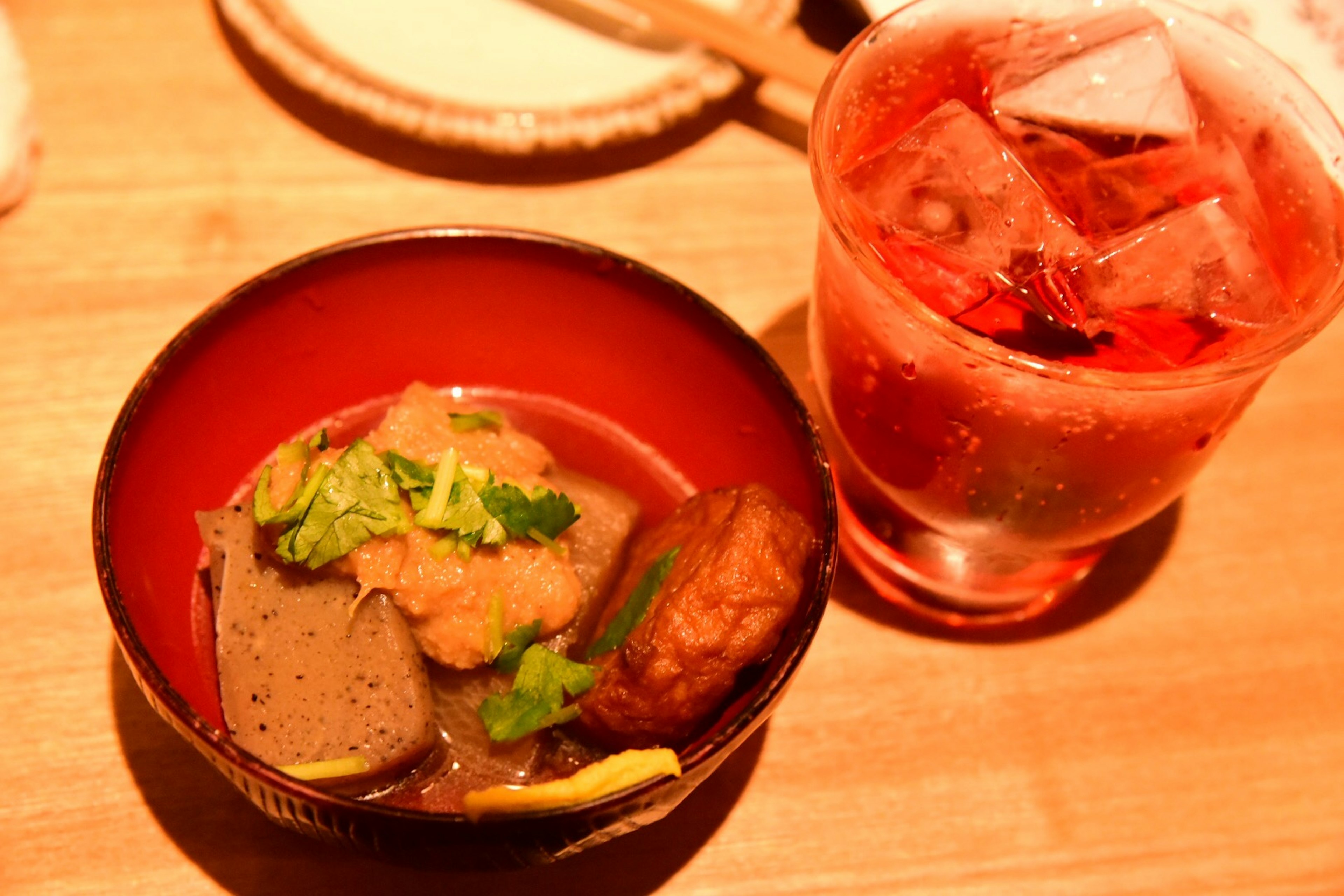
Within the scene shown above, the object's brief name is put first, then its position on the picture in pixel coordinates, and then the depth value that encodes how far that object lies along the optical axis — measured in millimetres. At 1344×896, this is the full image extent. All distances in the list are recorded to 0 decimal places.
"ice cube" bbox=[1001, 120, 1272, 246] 335
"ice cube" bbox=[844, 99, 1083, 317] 319
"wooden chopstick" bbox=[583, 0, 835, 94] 404
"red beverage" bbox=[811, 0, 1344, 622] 314
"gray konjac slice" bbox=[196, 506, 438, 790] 304
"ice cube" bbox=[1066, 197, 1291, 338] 319
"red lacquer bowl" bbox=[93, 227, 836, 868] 289
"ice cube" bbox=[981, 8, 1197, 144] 339
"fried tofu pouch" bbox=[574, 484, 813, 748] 302
